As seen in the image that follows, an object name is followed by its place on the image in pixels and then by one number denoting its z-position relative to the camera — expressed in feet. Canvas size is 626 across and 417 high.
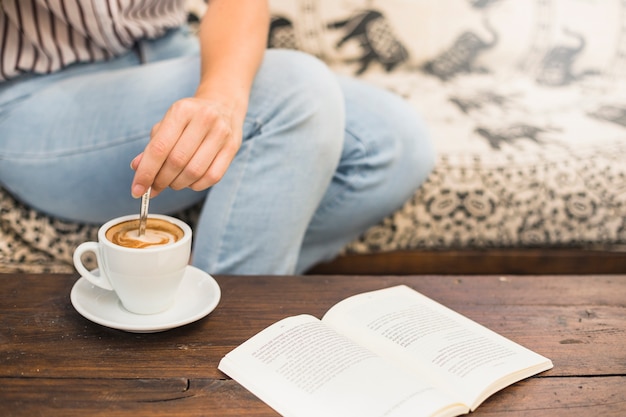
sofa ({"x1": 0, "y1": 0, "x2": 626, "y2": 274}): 4.00
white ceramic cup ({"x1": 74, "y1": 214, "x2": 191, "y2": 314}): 2.04
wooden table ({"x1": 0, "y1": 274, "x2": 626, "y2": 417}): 1.77
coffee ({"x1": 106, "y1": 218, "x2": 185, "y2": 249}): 2.08
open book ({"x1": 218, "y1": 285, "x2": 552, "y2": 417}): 1.78
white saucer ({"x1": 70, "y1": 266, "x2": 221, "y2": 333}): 2.05
